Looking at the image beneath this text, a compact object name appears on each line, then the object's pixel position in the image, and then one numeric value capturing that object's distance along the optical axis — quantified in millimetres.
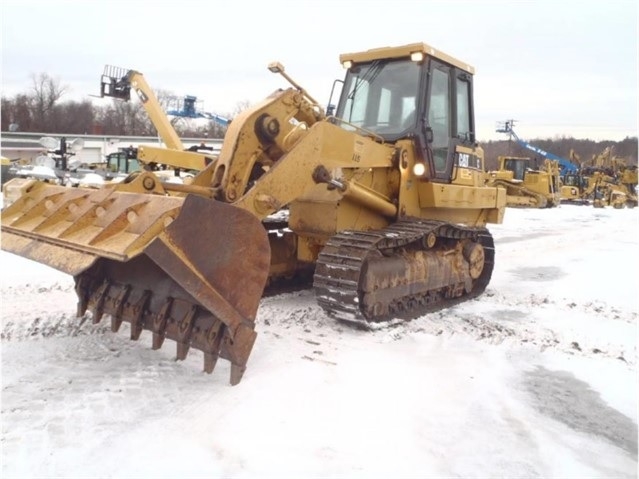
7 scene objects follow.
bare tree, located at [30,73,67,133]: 52469
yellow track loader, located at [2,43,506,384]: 3787
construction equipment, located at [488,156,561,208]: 24500
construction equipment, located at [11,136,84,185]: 18941
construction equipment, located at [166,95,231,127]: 31830
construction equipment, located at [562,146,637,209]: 29953
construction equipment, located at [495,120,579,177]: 35016
